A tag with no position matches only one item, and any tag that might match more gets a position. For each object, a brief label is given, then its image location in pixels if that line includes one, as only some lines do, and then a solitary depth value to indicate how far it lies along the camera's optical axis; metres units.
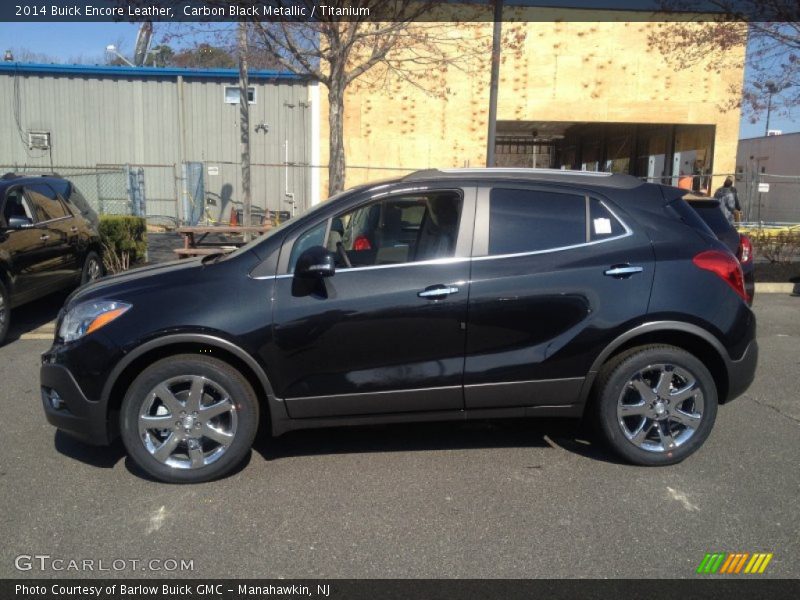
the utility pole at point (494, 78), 11.05
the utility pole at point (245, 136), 13.65
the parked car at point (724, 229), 7.12
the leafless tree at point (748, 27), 11.26
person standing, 14.60
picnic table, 10.48
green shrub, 10.62
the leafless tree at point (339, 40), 10.59
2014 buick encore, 4.00
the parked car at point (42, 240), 7.54
